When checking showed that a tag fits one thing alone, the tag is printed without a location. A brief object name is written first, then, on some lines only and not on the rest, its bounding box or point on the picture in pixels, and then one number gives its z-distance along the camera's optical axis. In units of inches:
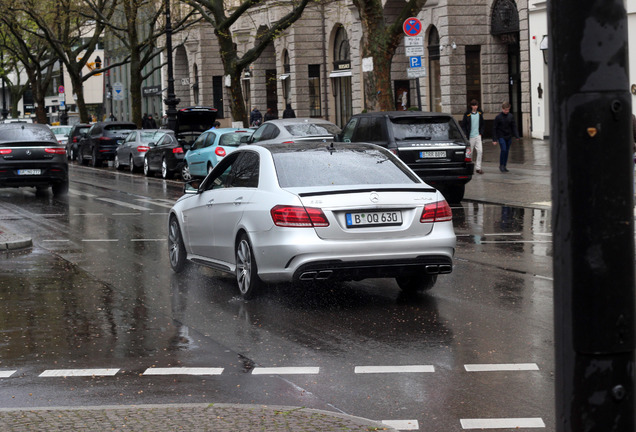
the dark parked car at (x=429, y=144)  807.1
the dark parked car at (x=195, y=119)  1469.0
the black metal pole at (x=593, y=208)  116.6
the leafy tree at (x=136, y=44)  1900.8
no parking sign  1002.7
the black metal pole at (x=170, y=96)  1717.5
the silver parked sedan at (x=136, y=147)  1422.2
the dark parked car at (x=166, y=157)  1269.7
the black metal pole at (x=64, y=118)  2958.7
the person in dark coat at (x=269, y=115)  1928.4
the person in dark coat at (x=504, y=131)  1082.1
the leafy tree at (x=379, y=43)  1104.2
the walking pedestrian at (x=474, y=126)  1092.2
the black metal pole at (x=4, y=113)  3727.9
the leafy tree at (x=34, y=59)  2527.1
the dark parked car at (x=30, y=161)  998.4
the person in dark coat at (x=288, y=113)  1966.0
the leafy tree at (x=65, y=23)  2001.7
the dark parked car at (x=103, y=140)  1648.6
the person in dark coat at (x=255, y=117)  2166.6
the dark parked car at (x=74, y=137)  1908.2
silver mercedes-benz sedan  375.6
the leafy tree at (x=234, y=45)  1439.5
